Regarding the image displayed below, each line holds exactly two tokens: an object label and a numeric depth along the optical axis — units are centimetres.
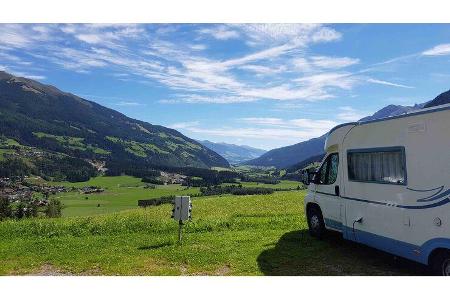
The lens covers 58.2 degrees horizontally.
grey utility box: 1388
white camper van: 870
